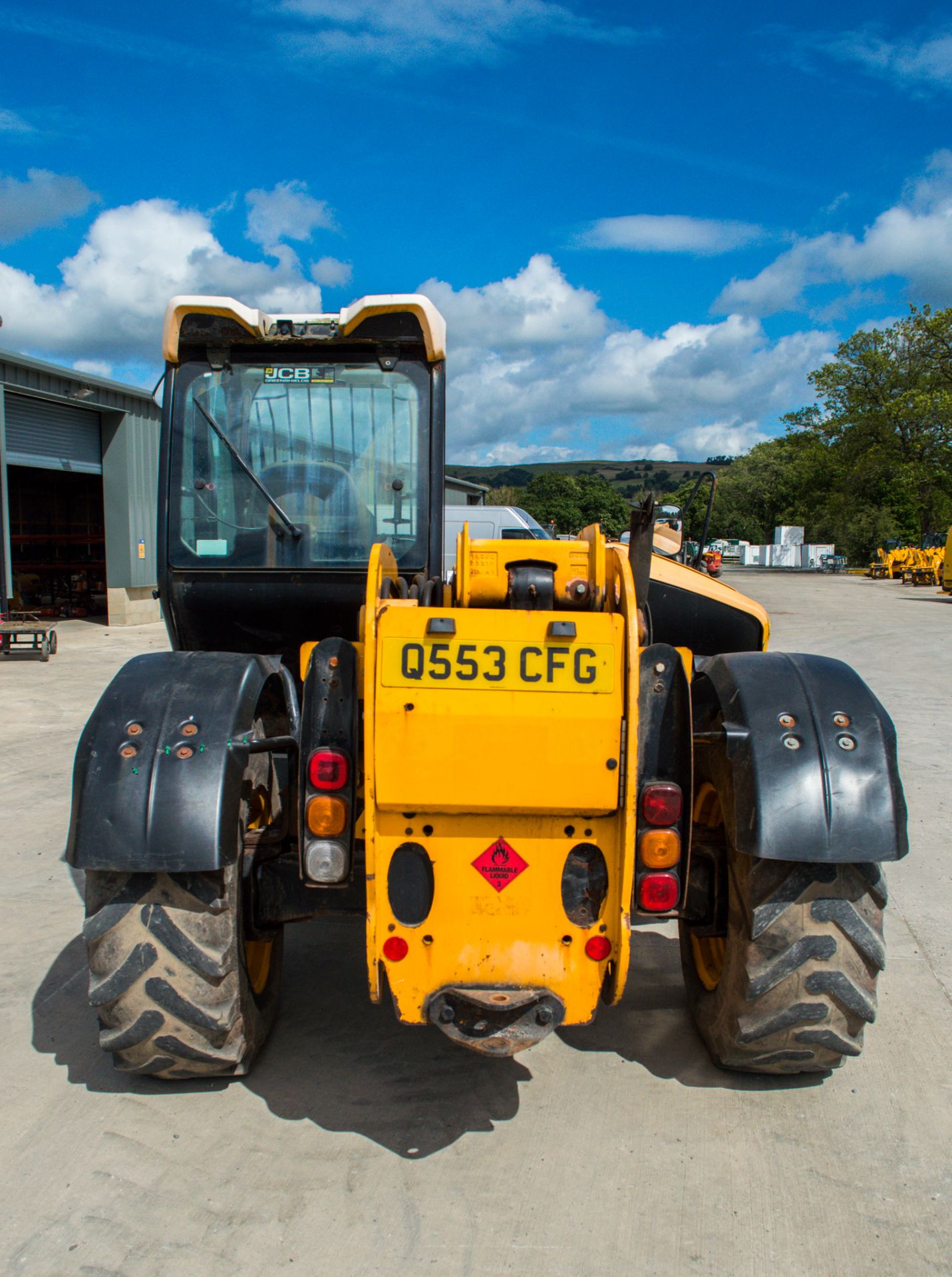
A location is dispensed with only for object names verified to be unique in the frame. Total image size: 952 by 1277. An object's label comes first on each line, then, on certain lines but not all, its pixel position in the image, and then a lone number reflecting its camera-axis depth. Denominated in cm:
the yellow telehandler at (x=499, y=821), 269
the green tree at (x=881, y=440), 4553
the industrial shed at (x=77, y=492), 1678
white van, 1620
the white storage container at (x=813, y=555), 5859
